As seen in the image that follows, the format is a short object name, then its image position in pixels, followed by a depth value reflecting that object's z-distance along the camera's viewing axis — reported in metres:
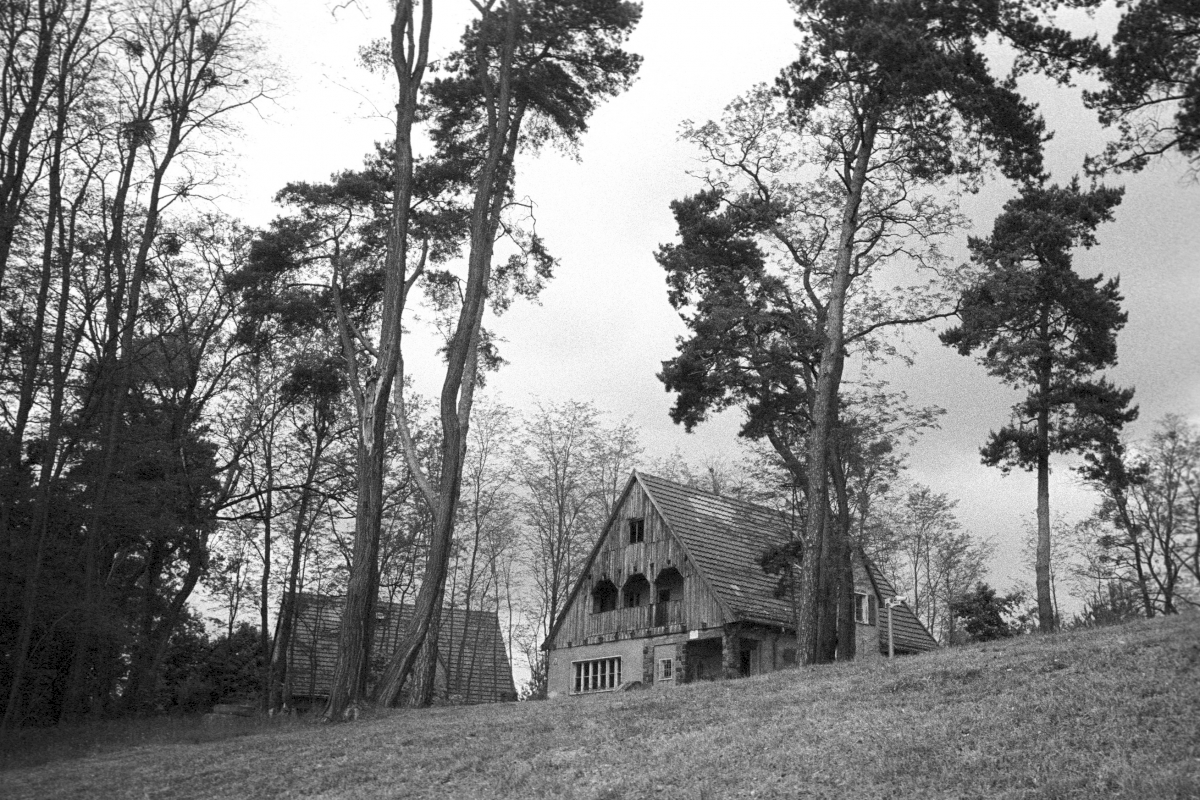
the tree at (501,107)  20.09
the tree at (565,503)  40.41
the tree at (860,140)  17.86
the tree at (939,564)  38.70
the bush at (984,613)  32.75
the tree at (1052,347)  24.17
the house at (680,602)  31.69
